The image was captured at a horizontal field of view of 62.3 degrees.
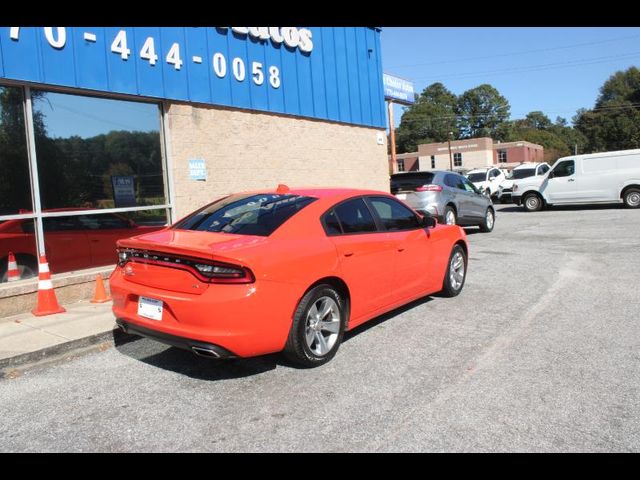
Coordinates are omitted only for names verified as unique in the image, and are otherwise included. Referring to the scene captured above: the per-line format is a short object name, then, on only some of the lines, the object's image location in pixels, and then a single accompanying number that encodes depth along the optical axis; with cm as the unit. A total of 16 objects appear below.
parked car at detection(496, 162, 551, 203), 2358
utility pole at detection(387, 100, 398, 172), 3203
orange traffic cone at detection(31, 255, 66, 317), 612
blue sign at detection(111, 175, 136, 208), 785
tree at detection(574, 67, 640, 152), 7294
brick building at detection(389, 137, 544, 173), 8106
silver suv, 1178
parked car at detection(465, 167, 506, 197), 2570
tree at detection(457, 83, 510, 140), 12925
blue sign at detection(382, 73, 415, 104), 2962
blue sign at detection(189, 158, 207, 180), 870
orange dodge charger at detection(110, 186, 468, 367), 381
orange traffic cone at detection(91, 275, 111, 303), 677
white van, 1797
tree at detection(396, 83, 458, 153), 11712
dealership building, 673
